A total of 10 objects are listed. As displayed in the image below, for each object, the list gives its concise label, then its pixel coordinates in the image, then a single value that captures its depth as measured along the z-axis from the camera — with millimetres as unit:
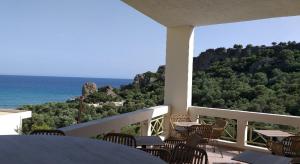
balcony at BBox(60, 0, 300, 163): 4052
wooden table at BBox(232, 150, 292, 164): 2402
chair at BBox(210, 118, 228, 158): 4658
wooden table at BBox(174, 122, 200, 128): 4569
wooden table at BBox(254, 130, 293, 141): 4138
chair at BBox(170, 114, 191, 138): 5191
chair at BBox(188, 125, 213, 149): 4207
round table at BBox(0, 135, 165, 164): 1523
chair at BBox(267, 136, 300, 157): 3614
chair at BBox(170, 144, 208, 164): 2195
